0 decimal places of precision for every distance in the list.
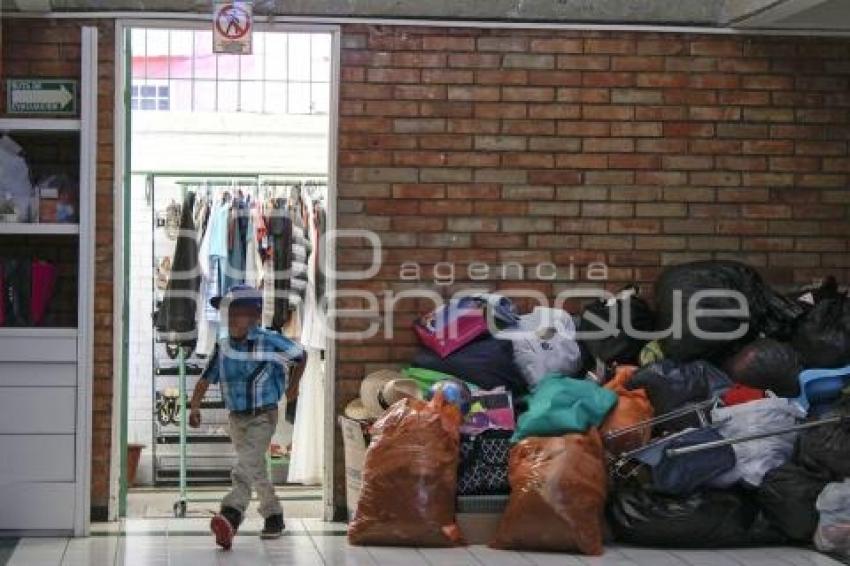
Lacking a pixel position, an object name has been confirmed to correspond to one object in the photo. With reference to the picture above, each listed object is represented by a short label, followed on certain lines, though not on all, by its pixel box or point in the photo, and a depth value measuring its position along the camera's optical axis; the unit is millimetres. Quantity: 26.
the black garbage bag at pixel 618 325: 7750
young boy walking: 7391
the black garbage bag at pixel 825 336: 7465
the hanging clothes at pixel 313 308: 9039
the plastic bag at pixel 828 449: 7016
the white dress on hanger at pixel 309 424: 9234
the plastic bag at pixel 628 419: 7234
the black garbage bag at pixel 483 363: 7590
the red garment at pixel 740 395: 7355
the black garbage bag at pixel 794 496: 7027
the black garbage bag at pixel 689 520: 7043
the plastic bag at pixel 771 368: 7406
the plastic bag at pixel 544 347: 7629
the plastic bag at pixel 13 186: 7441
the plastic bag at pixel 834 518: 6902
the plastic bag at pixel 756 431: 7168
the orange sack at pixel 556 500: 6879
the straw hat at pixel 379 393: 7395
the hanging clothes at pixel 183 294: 8875
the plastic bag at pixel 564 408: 7152
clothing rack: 9008
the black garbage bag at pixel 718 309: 7590
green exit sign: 7527
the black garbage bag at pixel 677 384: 7312
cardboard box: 7461
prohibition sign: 7621
